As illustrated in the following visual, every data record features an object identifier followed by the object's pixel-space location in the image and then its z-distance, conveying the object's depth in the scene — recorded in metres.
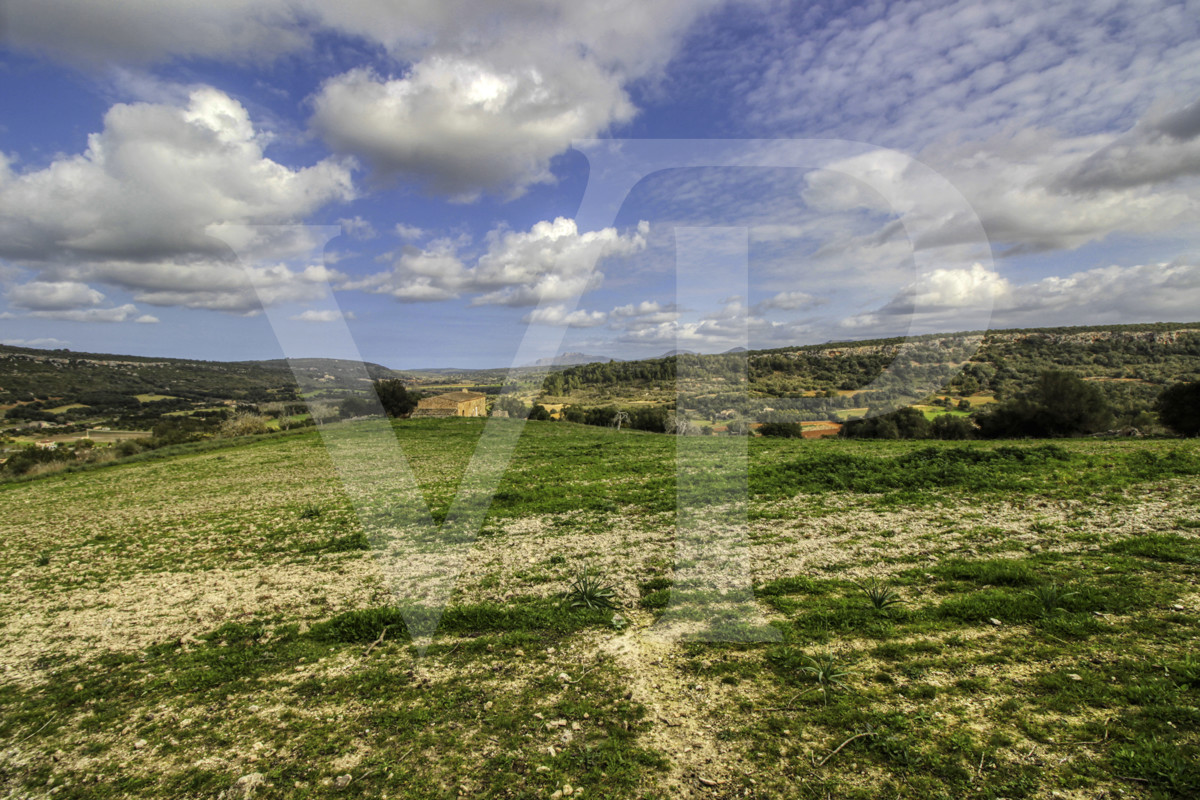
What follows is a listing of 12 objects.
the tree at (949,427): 29.75
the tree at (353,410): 32.84
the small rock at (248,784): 3.59
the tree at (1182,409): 22.56
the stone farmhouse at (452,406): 48.66
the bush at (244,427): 43.78
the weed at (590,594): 6.62
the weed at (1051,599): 5.25
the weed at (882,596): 5.84
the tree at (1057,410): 25.00
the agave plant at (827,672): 4.32
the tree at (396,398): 45.72
